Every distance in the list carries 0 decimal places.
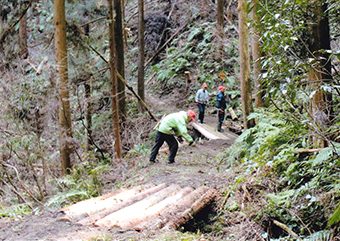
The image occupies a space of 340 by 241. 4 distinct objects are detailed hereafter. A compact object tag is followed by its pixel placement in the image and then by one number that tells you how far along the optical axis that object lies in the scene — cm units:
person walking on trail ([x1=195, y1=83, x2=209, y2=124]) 1644
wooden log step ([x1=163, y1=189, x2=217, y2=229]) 541
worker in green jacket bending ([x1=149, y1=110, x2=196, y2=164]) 983
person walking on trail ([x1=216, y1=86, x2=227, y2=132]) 1547
